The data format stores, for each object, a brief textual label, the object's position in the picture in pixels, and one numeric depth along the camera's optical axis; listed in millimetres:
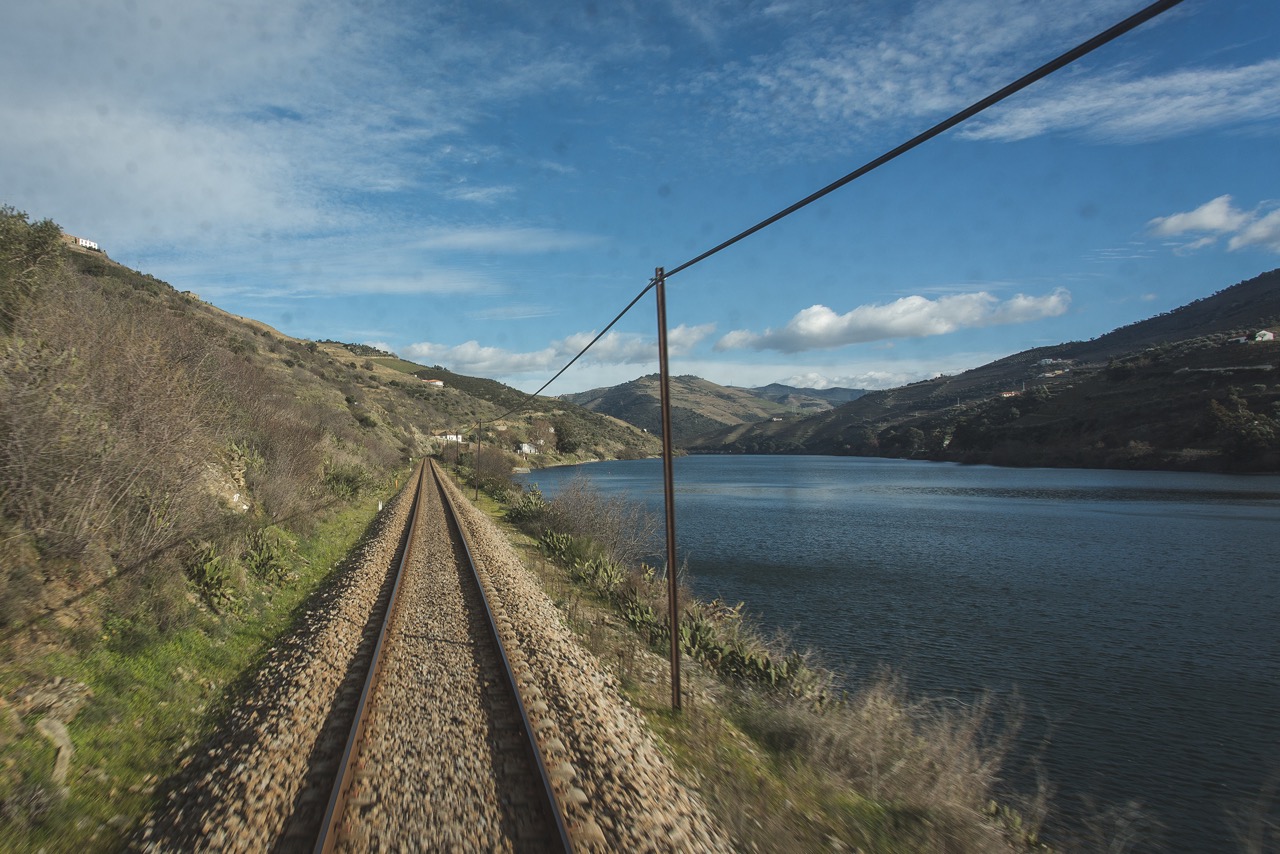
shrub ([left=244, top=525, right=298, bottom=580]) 13242
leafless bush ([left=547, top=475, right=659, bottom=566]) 21766
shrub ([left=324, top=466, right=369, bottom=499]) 27922
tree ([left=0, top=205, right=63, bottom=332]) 9867
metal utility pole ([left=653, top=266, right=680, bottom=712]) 8250
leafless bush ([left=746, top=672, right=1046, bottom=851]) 6195
